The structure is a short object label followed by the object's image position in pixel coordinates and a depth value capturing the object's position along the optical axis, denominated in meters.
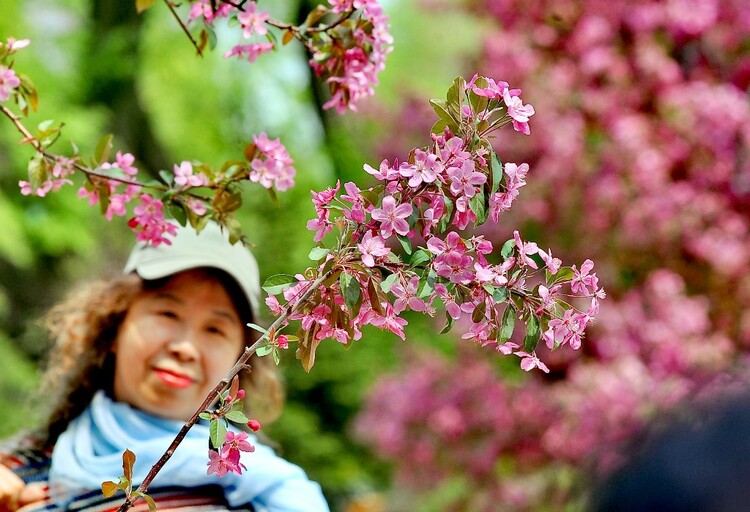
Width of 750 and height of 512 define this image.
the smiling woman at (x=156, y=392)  4.88
